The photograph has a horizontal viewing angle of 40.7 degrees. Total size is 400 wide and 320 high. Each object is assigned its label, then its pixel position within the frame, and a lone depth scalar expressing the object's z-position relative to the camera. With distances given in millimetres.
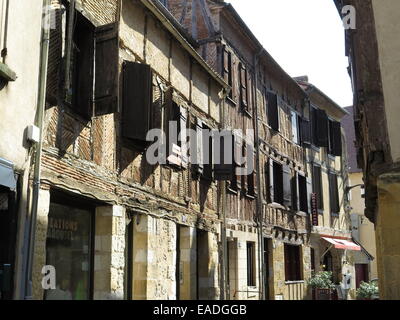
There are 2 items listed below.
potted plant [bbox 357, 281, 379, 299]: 16594
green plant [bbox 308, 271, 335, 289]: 18422
